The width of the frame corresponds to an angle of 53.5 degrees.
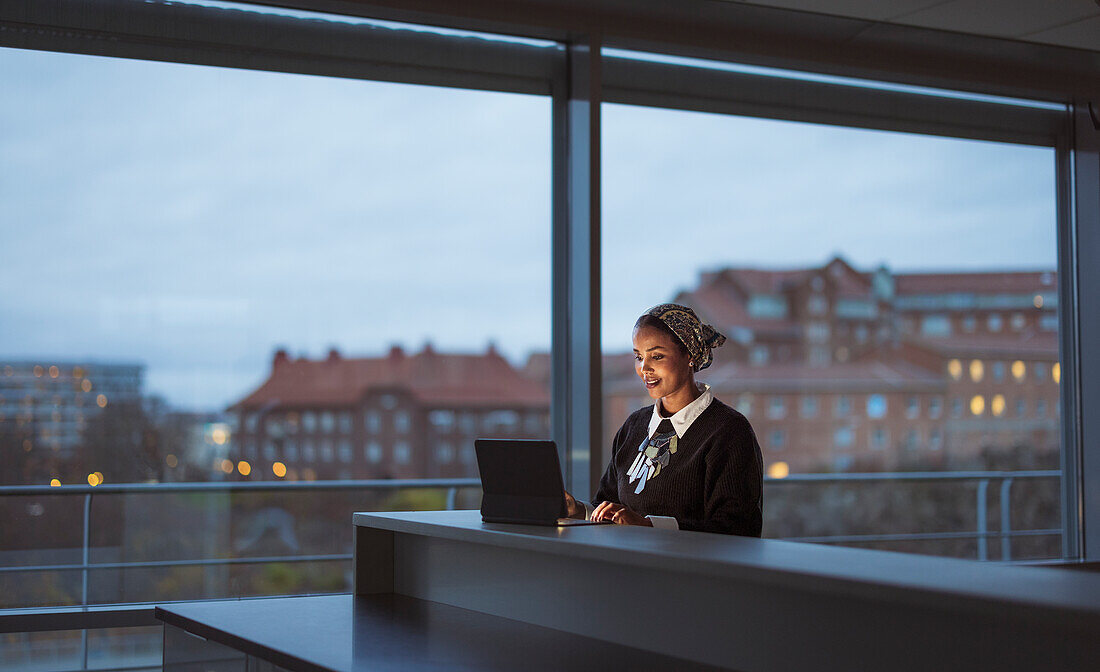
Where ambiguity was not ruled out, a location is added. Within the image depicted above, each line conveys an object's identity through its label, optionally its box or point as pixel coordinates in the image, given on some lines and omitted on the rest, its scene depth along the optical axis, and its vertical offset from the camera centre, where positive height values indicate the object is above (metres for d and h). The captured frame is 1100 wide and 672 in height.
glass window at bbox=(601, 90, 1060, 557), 5.03 +0.67
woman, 2.57 -0.12
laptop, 2.37 -0.17
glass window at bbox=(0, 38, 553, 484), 4.13 +0.68
